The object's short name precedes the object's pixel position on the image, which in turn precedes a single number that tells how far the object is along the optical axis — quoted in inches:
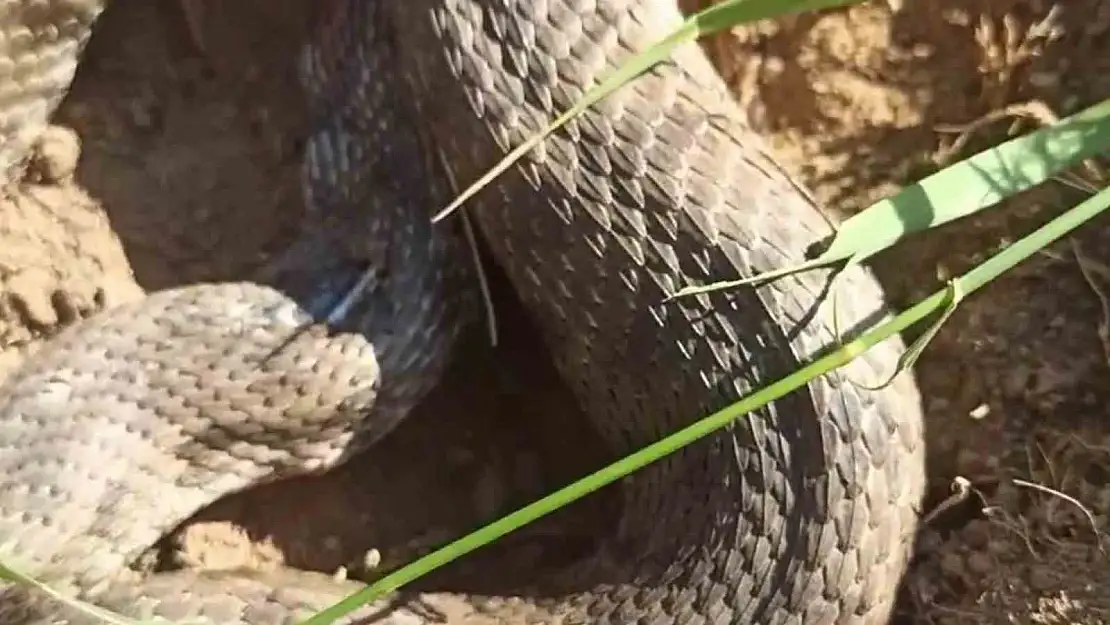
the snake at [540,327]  8.3
